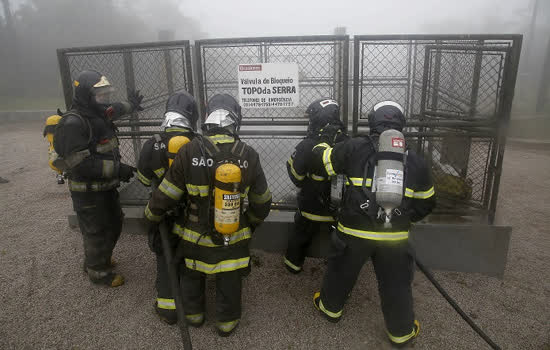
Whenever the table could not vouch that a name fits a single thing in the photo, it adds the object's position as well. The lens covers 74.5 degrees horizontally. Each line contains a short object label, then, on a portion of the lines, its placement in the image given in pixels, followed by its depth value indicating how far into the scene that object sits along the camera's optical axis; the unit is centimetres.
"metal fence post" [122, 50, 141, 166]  439
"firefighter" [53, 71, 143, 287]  334
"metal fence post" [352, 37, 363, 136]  377
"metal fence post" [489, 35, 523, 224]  352
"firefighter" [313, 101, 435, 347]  273
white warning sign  384
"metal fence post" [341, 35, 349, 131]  373
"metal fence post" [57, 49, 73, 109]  440
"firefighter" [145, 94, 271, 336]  269
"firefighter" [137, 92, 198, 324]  315
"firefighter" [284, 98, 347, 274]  346
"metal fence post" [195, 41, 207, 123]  405
